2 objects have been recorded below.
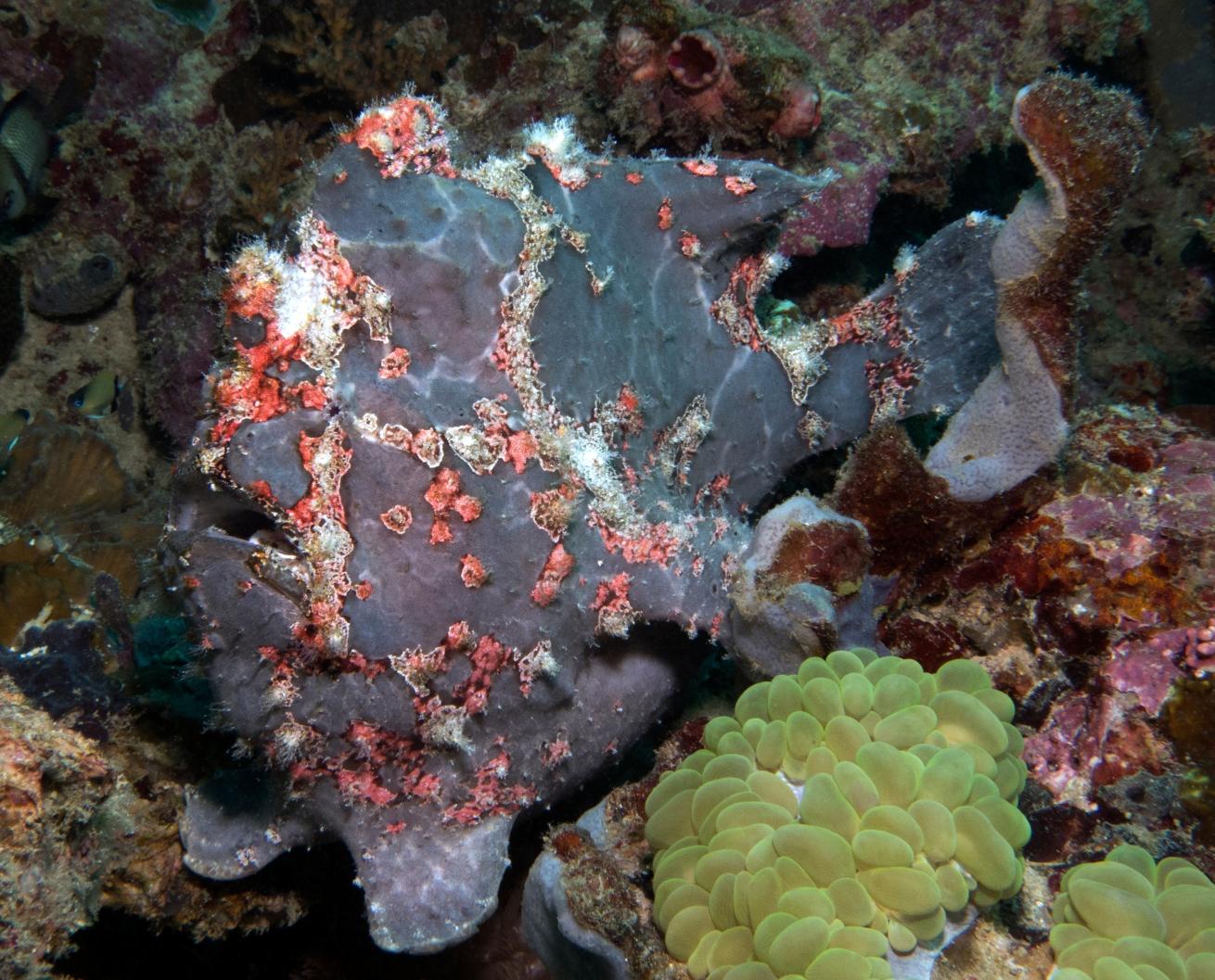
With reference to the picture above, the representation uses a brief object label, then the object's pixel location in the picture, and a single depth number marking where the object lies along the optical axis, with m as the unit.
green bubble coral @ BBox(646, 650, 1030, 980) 0.59
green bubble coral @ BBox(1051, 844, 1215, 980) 0.58
